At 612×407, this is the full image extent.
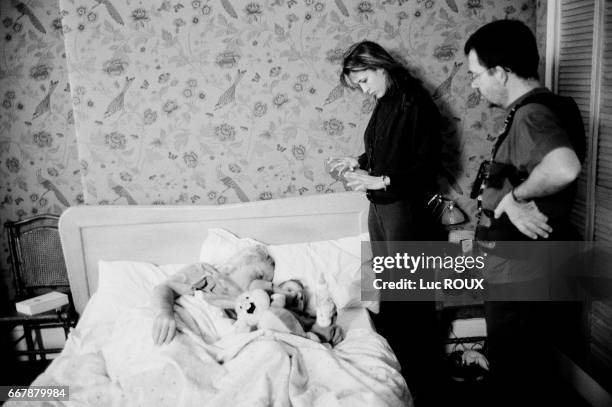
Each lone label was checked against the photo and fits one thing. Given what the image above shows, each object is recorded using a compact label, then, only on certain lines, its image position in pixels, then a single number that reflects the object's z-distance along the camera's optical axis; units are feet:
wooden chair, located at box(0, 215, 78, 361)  8.48
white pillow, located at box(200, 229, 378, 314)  7.14
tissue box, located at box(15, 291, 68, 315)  7.66
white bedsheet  4.58
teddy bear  5.43
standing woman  6.68
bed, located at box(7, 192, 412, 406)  4.71
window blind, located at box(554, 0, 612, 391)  6.67
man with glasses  4.50
